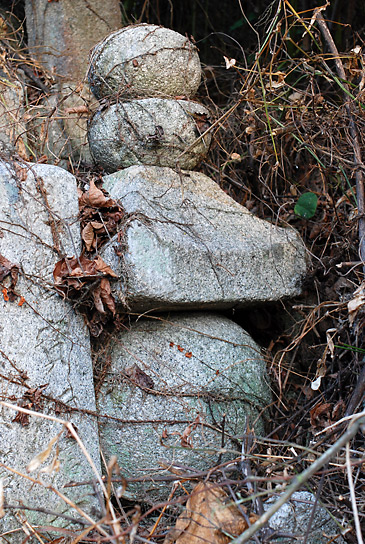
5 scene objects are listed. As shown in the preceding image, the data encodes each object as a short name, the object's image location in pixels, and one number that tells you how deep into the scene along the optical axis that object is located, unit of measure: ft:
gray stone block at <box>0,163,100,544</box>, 3.02
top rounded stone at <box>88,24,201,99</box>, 3.55
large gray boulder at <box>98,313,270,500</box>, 3.25
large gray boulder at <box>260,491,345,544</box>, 2.93
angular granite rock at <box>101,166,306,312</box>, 3.23
